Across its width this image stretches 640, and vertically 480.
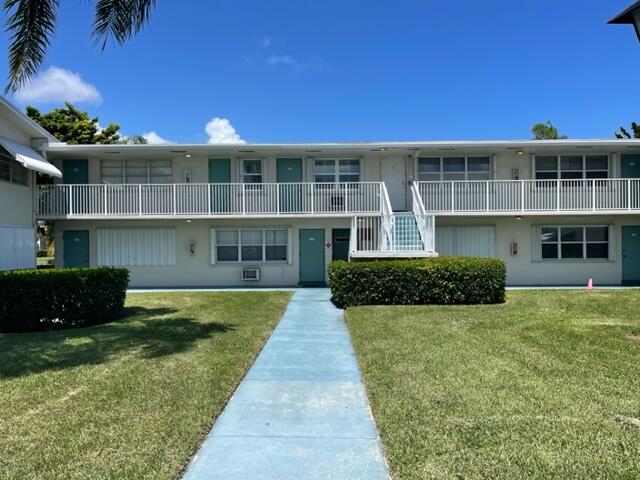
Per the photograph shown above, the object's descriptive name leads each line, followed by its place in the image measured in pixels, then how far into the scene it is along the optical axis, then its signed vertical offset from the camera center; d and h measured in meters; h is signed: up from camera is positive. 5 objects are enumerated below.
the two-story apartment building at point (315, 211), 17.36 +1.18
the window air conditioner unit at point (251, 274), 17.94 -1.11
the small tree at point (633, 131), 30.95 +7.18
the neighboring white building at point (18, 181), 14.01 +2.10
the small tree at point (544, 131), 36.41 +8.54
